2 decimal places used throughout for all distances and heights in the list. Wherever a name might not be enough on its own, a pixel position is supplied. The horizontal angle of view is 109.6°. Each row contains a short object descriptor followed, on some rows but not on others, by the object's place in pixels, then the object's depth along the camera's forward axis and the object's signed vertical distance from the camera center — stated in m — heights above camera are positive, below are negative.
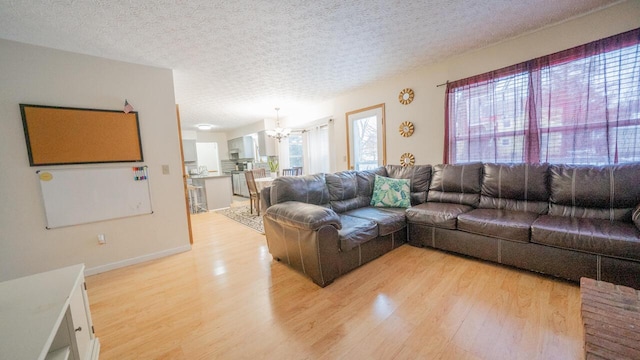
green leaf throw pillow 3.00 -0.49
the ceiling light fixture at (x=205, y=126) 6.77 +1.30
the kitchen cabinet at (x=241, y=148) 7.41 +0.63
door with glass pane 4.10 +0.38
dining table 4.55 -0.37
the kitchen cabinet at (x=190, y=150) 7.36 +0.63
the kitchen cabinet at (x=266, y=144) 6.51 +0.58
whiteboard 2.31 -0.21
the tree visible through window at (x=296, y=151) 6.20 +0.32
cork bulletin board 2.21 +0.43
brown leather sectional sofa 1.77 -0.66
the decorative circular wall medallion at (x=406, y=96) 3.59 +0.95
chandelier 5.16 +0.71
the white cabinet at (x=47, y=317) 0.79 -0.57
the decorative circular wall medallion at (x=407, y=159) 3.69 -0.06
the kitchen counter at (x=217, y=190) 5.55 -0.57
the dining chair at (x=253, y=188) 4.66 -0.48
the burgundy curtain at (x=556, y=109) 2.09 +0.42
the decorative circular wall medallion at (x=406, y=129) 3.63 +0.44
